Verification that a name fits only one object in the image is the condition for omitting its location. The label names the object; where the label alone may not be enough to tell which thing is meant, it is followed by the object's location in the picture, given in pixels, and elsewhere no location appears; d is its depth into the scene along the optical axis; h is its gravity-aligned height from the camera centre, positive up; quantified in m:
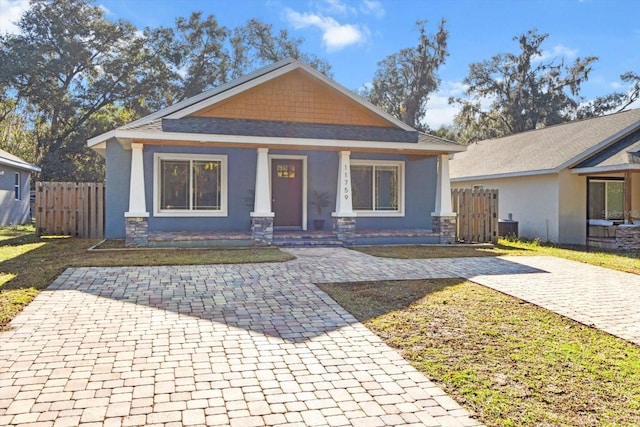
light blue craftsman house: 12.02 +1.29
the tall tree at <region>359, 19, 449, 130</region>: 35.72 +11.05
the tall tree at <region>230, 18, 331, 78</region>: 34.84 +12.67
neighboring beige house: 14.48 +1.01
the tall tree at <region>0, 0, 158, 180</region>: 25.64 +8.22
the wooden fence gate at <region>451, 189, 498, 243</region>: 14.56 -0.02
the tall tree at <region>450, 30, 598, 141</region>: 33.59 +9.22
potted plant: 14.47 +0.33
